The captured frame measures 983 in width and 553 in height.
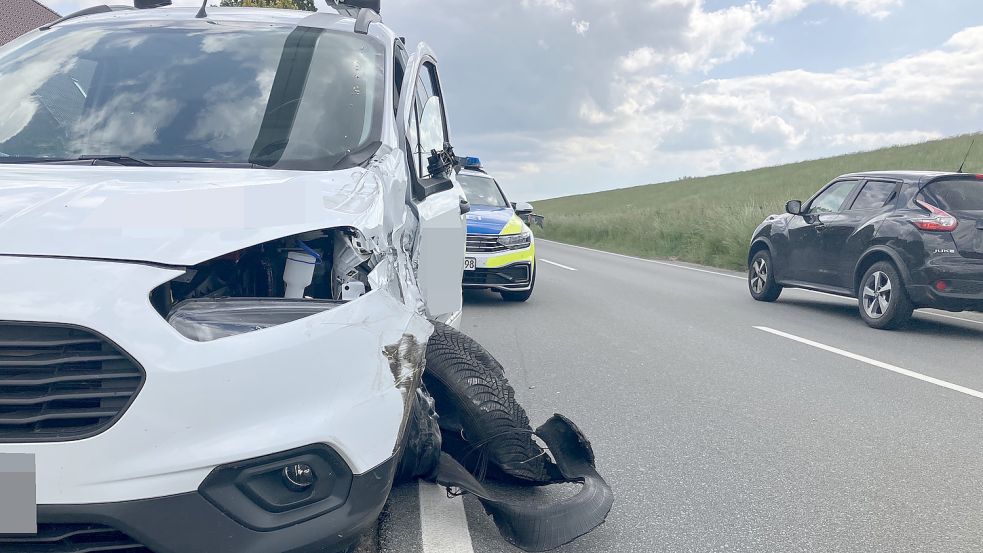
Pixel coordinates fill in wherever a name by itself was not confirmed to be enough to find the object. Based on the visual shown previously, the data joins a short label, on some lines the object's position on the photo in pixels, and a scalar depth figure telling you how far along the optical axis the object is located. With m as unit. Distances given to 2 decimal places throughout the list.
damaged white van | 1.93
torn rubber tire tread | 2.87
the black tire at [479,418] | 3.23
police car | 9.58
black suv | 8.12
